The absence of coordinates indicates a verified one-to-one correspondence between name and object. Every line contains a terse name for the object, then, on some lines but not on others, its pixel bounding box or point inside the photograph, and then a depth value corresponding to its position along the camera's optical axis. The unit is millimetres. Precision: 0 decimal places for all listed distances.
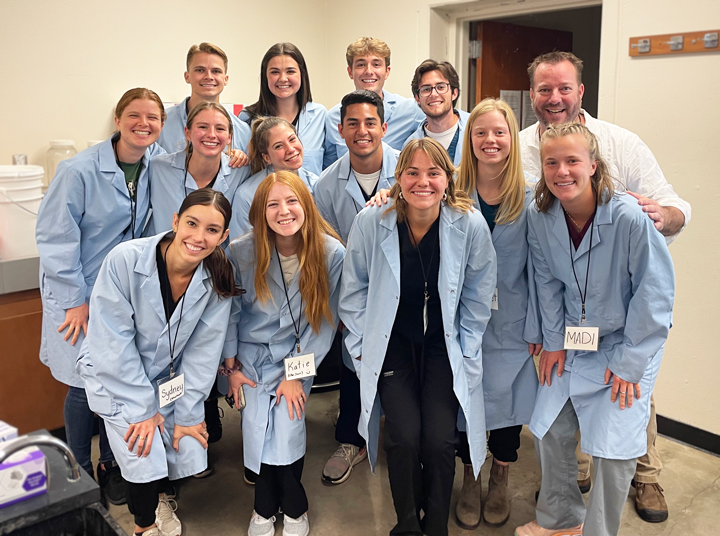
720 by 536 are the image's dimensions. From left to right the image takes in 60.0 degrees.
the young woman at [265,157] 2650
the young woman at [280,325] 2336
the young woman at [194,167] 2553
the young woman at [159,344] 2135
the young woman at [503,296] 2242
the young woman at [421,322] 2203
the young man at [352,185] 2566
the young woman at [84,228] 2400
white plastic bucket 2836
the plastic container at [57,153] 3244
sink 1217
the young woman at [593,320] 2016
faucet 1061
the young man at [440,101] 2793
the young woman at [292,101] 2975
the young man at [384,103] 3135
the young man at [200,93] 2893
